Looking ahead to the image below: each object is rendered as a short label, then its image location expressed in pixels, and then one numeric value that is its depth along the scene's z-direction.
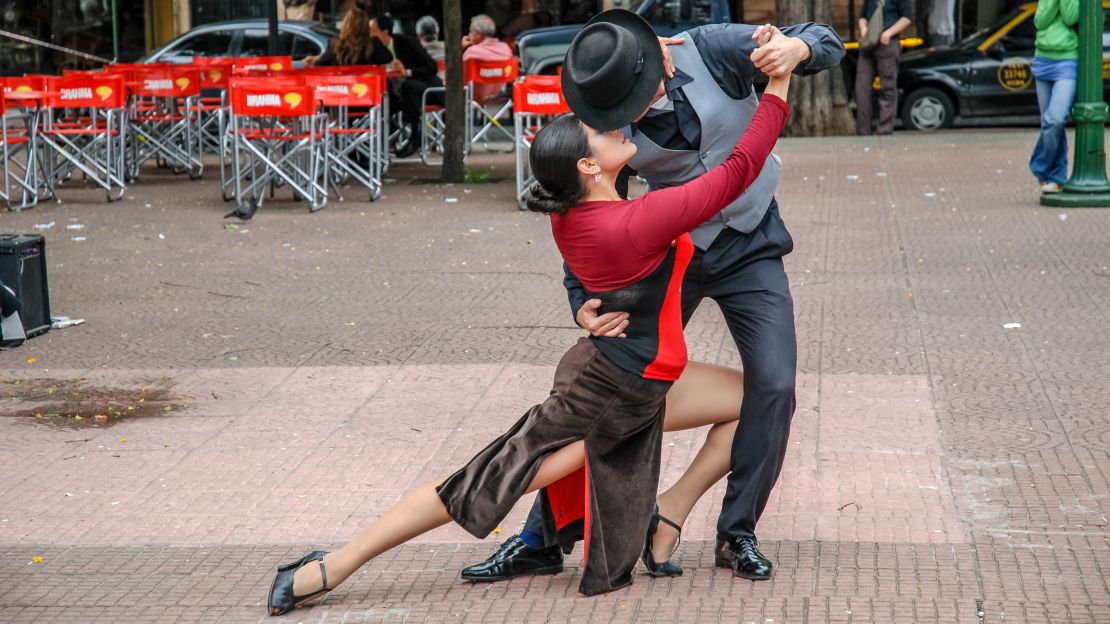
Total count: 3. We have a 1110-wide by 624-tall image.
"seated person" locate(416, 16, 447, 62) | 19.25
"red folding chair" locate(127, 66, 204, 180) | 15.59
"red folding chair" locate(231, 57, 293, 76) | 16.25
